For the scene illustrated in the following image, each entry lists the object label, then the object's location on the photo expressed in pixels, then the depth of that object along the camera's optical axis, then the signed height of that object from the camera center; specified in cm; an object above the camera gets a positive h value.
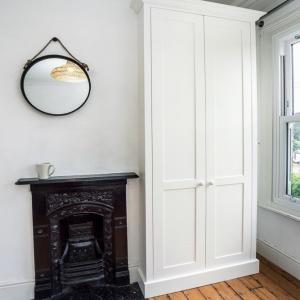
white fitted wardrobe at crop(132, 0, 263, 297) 196 -2
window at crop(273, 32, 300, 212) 233 +14
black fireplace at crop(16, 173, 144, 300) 193 -79
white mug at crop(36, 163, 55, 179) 188 -22
